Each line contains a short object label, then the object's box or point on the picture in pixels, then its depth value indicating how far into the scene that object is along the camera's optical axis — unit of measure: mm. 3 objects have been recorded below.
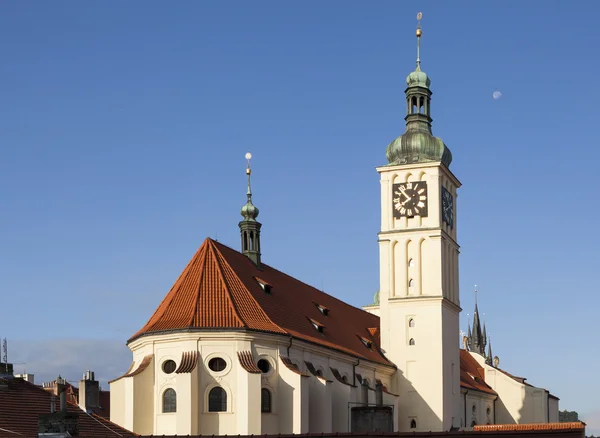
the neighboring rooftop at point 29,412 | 33688
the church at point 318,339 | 53969
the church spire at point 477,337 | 140375
